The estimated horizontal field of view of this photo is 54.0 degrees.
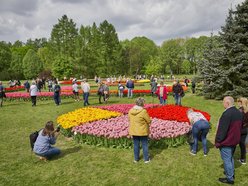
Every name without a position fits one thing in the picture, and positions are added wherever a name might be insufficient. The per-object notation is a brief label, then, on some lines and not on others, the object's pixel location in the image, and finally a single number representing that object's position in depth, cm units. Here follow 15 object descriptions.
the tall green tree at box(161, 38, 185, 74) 8056
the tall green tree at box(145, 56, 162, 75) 6471
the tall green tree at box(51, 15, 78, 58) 5984
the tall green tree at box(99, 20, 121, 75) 6319
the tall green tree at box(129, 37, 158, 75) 7862
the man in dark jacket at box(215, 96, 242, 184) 536
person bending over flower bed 733
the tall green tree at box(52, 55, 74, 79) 4812
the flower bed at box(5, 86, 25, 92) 3271
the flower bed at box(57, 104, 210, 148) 870
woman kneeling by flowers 750
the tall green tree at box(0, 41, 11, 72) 7225
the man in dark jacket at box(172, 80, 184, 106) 1677
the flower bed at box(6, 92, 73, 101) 2335
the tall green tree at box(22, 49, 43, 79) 7231
